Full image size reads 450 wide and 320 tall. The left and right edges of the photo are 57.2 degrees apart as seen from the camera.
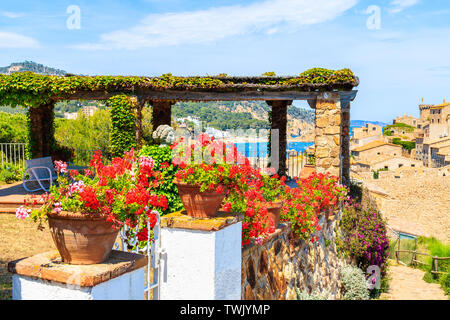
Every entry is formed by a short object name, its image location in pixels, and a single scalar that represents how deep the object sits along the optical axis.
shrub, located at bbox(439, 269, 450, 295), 15.68
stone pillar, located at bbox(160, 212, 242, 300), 3.23
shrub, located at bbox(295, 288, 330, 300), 6.06
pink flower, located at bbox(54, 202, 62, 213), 2.61
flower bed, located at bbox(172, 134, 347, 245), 3.71
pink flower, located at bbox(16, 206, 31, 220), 2.65
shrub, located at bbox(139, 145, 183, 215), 5.78
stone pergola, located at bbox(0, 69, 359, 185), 10.83
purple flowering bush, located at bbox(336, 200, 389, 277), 9.88
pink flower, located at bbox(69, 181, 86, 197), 2.75
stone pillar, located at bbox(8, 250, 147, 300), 2.44
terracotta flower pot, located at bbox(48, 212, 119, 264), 2.65
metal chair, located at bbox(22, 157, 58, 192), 10.34
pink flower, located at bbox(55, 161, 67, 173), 3.33
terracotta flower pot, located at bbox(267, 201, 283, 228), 5.52
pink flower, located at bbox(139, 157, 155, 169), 3.39
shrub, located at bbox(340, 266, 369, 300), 8.95
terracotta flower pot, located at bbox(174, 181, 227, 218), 3.65
